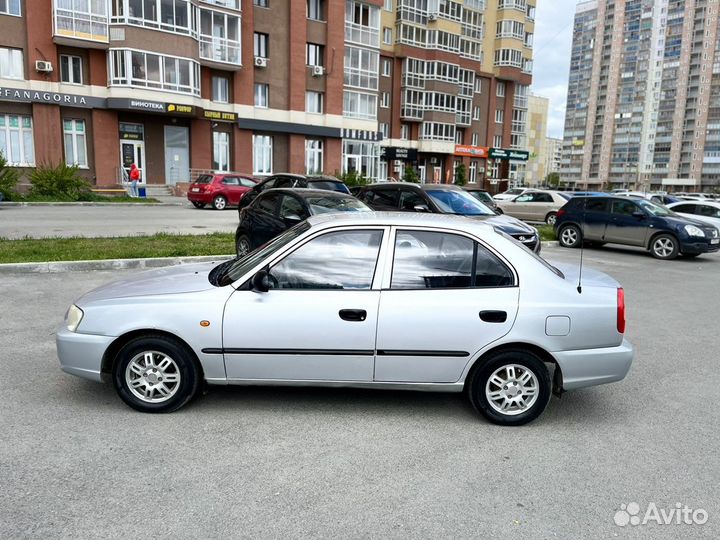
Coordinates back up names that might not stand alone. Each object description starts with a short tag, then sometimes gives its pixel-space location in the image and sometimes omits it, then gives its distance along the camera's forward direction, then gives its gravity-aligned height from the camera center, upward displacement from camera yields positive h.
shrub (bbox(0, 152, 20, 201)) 23.25 -0.59
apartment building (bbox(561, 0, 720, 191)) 113.56 +18.62
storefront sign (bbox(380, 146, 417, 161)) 51.12 +1.90
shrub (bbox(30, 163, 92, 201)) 25.56 -0.73
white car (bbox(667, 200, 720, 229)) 19.43 -0.98
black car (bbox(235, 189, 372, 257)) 9.81 -0.64
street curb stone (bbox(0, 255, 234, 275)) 9.55 -1.69
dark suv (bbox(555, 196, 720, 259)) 14.34 -1.26
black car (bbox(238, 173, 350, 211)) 17.34 -0.32
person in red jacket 29.84 -0.54
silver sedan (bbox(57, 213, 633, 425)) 4.22 -1.12
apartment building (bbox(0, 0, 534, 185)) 30.94 +5.65
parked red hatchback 25.31 -0.88
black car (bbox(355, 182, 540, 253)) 11.73 -0.56
